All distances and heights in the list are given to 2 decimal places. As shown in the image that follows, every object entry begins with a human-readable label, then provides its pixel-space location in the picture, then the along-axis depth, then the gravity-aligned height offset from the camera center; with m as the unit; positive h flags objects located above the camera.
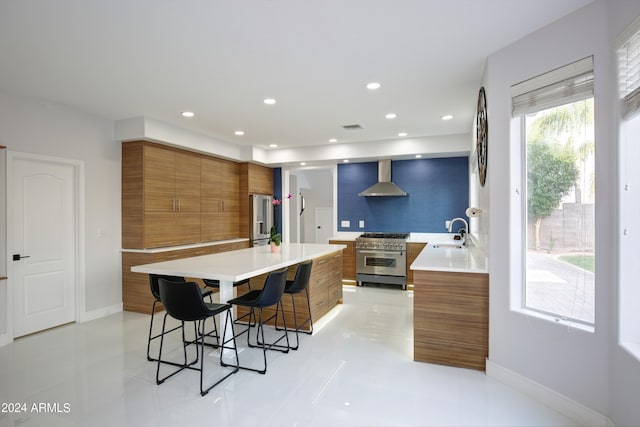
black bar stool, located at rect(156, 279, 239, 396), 2.44 -0.66
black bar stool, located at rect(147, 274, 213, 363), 2.89 -0.60
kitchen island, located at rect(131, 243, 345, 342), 2.71 -0.47
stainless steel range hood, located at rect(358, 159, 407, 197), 5.97 +0.47
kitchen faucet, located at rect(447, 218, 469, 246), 5.03 -0.41
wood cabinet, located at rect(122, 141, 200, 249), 4.52 +0.24
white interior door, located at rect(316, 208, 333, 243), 9.30 -0.35
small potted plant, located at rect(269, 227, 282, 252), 3.83 -0.32
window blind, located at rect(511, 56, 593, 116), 2.02 +0.80
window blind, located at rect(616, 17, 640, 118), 1.66 +0.75
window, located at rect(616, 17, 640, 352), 1.75 +0.04
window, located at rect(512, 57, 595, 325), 2.05 +0.13
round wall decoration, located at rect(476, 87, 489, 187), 2.93 +0.71
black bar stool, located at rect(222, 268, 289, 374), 2.79 -0.71
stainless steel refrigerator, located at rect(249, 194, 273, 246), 6.42 -0.10
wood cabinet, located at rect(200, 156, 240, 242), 5.62 +0.24
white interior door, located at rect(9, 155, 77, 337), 3.62 -0.34
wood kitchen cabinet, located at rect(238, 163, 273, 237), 6.43 +0.48
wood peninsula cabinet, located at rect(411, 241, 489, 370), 2.74 -0.85
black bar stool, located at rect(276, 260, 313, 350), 3.26 -0.67
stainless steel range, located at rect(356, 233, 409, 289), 5.68 -0.81
